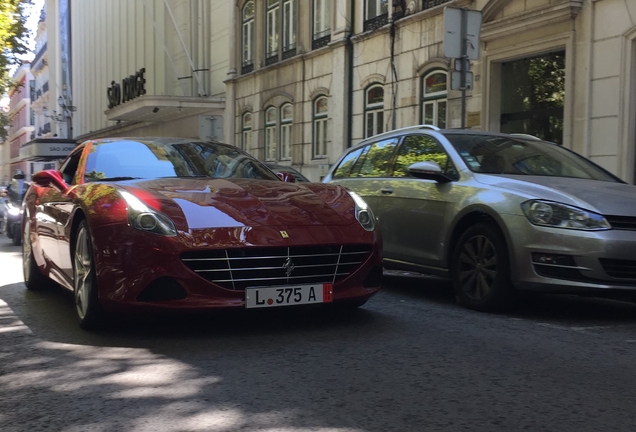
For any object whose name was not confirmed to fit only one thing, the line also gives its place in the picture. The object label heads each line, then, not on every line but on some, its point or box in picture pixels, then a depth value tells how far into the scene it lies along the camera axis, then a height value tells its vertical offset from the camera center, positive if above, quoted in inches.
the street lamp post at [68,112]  2112.9 +163.0
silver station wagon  221.9 -11.7
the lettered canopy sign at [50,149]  1523.1 +42.1
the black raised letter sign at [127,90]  1343.5 +151.2
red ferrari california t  189.6 -17.6
